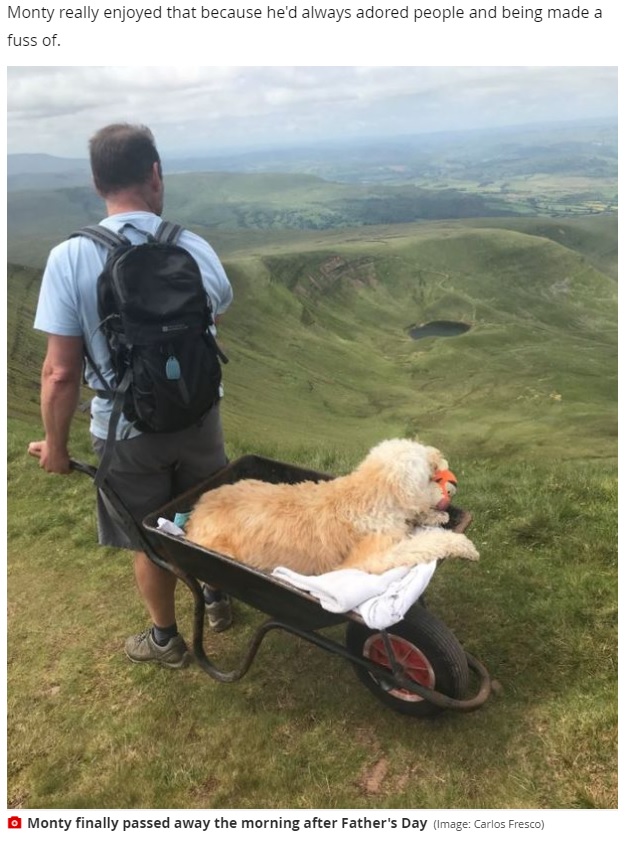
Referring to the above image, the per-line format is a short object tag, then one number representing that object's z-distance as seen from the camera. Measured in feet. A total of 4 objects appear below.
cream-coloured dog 11.14
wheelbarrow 10.61
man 10.72
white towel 9.70
